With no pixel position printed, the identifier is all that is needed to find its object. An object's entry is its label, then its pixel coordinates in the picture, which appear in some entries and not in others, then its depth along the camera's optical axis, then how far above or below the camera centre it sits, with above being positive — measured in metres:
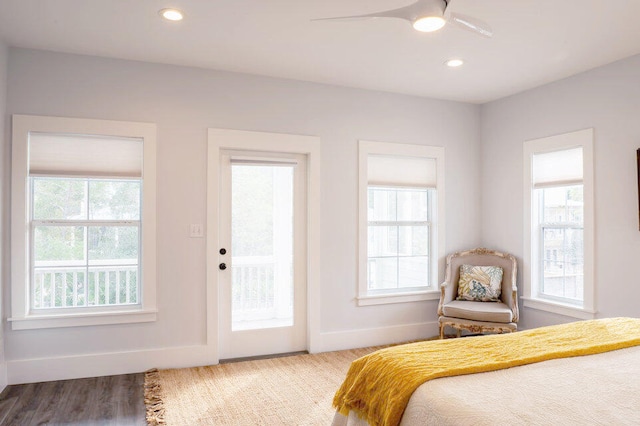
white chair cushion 4.03 -0.87
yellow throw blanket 1.82 -0.63
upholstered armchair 4.07 -0.78
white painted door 4.03 -0.34
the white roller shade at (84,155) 3.48 +0.51
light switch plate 3.85 -0.10
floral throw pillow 4.43 -0.67
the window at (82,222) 3.41 -0.03
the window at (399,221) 4.50 -0.04
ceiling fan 2.02 +0.95
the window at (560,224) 3.90 -0.07
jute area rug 2.87 -1.28
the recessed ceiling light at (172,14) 2.81 +1.31
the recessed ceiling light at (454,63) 3.71 +1.31
